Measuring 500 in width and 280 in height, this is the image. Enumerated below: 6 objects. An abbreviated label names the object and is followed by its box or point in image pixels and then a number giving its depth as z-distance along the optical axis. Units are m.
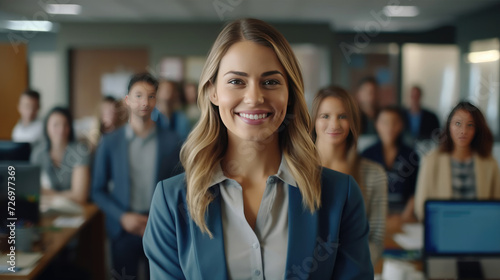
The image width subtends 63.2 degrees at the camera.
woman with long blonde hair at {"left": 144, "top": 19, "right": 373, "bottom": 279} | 0.78
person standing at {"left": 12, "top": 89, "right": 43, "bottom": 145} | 2.14
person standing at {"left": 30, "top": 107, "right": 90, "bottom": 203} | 2.46
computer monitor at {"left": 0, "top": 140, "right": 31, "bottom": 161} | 2.02
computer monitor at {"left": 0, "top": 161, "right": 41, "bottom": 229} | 1.93
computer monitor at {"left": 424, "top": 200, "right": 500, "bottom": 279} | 1.39
